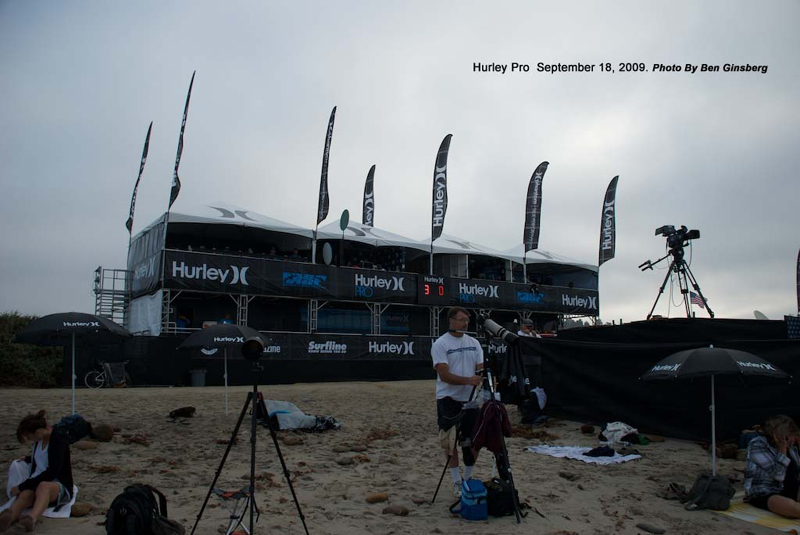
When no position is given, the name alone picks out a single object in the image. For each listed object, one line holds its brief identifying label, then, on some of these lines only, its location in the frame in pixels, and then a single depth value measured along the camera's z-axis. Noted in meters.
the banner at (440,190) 25.06
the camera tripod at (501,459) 4.96
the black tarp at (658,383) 8.06
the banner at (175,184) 20.42
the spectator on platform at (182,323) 21.22
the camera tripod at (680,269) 12.53
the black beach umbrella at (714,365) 5.80
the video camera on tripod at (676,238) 12.35
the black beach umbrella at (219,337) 10.02
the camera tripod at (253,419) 4.00
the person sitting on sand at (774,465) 5.10
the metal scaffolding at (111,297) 23.80
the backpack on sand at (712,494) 5.22
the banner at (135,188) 23.85
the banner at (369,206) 28.02
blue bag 4.87
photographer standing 5.38
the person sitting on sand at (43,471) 4.82
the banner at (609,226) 28.33
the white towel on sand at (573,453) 7.30
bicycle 16.58
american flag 12.58
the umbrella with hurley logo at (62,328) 8.75
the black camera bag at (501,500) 4.95
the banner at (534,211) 27.67
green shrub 17.77
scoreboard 25.30
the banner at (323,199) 22.81
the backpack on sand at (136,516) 3.98
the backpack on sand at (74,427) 7.83
